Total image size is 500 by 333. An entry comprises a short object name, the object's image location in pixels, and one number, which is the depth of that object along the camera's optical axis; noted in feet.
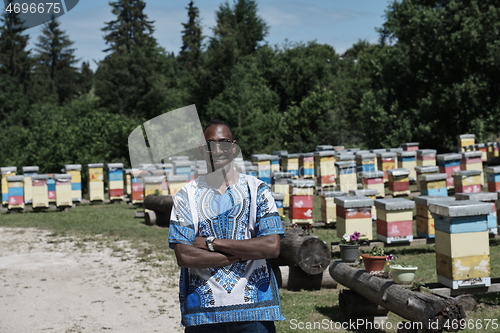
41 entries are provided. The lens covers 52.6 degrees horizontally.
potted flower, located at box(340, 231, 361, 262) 18.34
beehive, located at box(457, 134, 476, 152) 54.29
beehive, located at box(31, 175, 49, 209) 44.75
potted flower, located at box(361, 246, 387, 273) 15.90
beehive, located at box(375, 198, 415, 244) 23.73
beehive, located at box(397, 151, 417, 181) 44.37
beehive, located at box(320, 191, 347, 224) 32.07
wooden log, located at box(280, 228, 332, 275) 20.02
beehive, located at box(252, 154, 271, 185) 46.29
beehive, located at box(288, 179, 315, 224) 32.71
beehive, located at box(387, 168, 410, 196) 36.55
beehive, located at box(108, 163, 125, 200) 51.52
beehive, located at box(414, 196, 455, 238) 24.27
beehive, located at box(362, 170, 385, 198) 36.58
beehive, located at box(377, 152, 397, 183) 45.57
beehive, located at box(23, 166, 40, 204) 46.20
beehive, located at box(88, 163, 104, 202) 50.20
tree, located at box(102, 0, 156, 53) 138.51
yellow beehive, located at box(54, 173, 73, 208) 45.77
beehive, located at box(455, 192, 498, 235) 23.56
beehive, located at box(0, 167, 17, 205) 47.03
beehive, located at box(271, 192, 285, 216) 30.17
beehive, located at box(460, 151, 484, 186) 38.68
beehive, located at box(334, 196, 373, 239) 24.56
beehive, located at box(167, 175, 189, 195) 40.16
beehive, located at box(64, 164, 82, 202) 48.78
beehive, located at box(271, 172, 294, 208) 39.19
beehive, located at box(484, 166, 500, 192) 29.63
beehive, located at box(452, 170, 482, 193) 31.72
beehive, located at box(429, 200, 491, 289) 16.28
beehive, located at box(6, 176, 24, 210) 44.98
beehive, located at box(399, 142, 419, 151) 54.08
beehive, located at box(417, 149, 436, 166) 43.52
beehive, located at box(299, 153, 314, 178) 50.49
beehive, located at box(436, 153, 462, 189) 38.91
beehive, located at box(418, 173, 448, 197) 29.96
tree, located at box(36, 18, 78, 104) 149.28
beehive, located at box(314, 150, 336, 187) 46.70
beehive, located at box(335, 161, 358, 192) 40.55
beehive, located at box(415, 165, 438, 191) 33.96
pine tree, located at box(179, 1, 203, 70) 153.99
